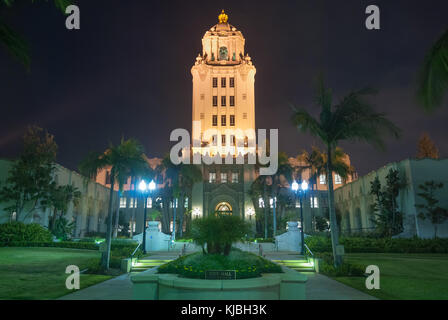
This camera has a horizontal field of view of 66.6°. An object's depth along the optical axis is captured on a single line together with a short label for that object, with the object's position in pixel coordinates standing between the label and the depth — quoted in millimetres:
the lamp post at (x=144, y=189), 22448
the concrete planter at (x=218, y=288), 8102
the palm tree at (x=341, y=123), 16672
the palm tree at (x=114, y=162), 17083
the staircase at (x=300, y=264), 16641
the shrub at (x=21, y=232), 27406
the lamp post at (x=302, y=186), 24559
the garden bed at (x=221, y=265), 9258
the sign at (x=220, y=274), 8992
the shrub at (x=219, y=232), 10945
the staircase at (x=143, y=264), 17027
